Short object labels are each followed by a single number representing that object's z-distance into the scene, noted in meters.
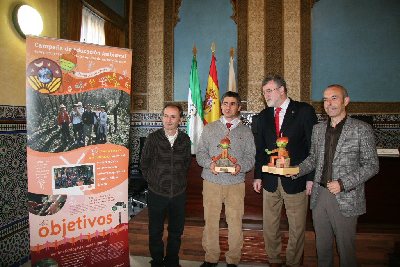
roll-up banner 2.43
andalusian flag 5.01
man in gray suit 2.22
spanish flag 5.05
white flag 5.62
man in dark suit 2.67
